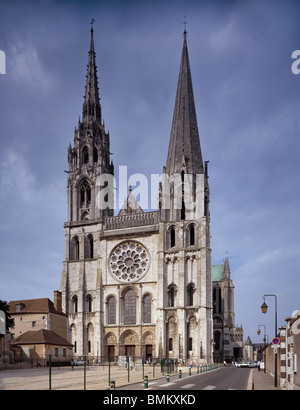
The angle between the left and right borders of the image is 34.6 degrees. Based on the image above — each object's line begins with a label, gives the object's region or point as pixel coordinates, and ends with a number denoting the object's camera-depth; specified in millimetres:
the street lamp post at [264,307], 28444
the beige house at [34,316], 61062
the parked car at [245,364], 64688
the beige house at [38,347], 51438
